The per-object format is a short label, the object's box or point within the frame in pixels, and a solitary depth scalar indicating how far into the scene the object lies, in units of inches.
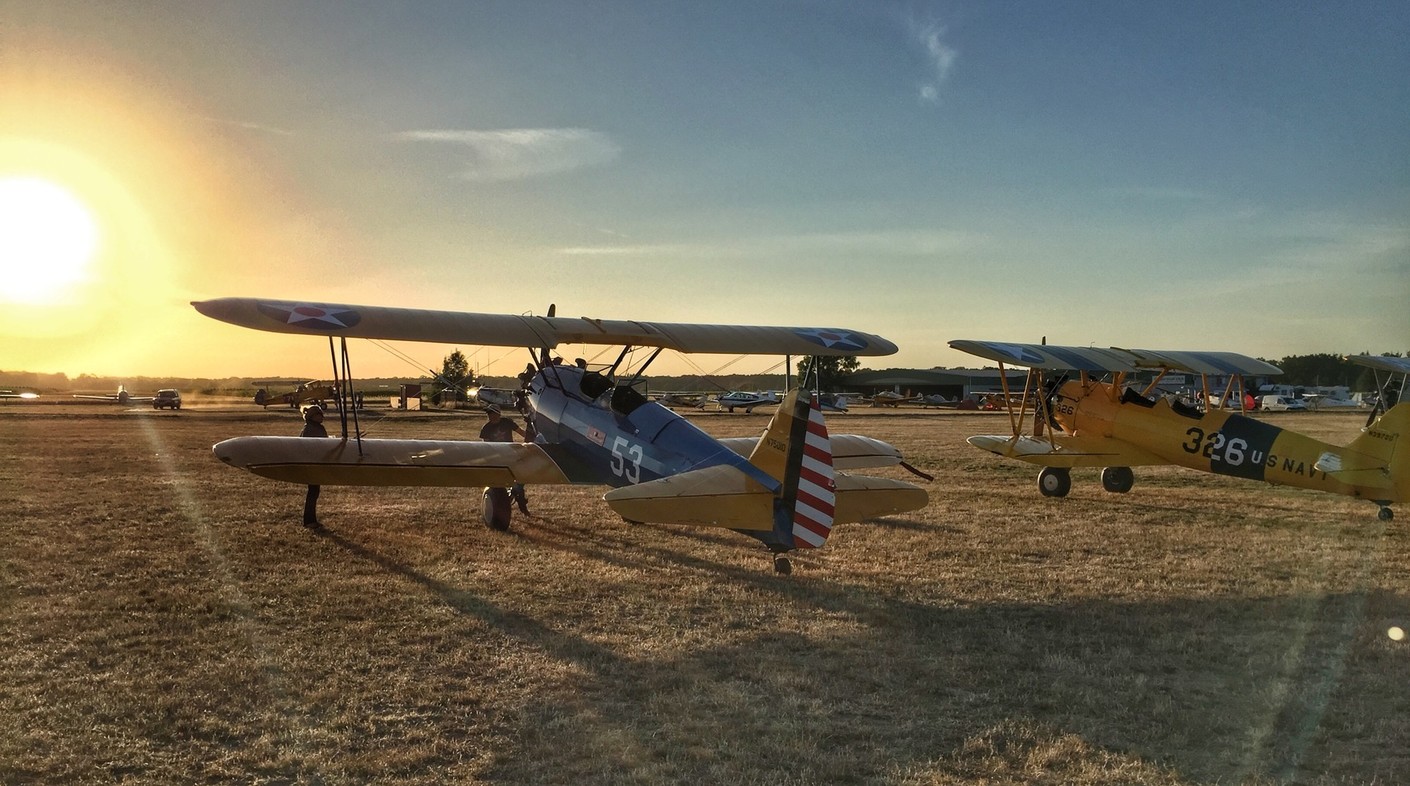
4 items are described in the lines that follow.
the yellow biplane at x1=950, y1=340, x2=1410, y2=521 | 454.9
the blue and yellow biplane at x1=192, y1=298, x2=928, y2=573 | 305.7
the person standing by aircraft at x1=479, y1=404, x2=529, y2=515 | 520.7
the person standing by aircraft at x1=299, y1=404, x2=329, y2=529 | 439.5
